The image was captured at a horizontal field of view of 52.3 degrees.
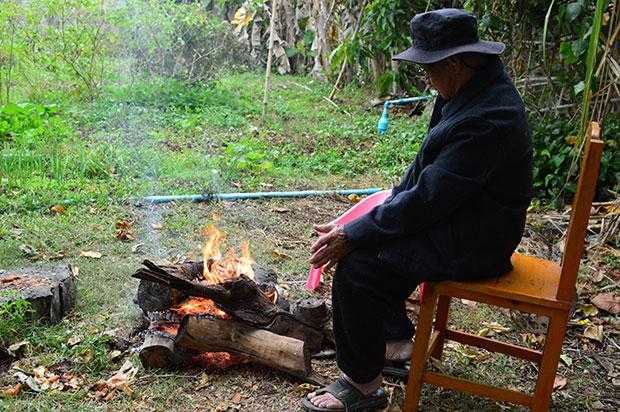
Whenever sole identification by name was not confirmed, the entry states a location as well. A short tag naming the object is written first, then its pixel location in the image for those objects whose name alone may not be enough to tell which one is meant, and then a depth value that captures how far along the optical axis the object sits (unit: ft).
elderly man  7.98
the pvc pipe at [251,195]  17.57
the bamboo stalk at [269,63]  27.38
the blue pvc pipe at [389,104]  25.72
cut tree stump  10.87
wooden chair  7.48
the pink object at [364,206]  10.38
